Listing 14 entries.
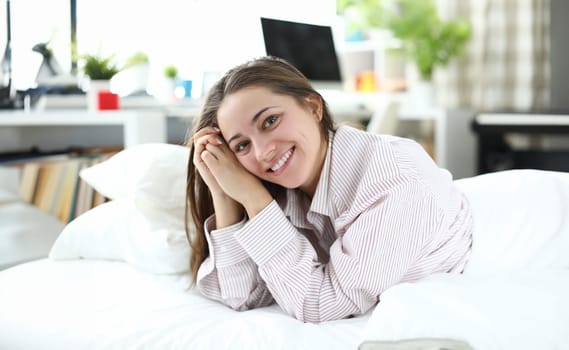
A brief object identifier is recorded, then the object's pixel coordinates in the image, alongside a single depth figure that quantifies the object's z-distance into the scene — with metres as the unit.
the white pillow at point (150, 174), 1.42
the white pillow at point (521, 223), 1.22
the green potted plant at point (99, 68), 2.59
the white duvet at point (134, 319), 1.01
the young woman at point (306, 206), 1.09
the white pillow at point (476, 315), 0.88
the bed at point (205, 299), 0.90
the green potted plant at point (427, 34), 3.67
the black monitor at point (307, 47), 3.09
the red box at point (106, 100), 2.31
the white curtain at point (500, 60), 3.65
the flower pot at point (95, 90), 2.34
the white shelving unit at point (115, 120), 2.09
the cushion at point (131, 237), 1.36
